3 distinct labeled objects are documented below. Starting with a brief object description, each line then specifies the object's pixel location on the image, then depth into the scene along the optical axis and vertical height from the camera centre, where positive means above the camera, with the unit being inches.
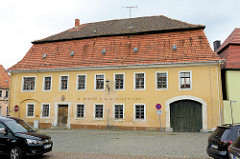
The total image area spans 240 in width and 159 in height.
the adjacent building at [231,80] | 667.4 +78.3
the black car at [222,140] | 256.8 -47.0
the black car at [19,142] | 291.6 -56.0
